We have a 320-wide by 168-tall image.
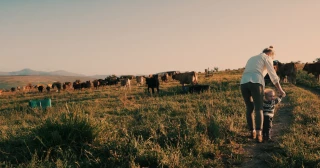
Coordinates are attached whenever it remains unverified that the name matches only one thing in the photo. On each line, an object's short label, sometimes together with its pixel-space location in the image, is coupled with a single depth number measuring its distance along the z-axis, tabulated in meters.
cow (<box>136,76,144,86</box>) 36.53
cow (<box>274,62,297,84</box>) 22.77
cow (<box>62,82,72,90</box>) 36.44
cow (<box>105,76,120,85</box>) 37.31
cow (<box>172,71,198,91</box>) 22.81
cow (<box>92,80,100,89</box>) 34.50
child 6.47
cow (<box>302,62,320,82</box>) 23.42
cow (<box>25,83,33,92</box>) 42.67
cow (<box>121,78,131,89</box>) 29.81
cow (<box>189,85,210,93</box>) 18.25
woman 6.38
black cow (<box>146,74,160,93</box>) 21.67
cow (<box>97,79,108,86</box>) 36.78
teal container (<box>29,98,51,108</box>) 16.12
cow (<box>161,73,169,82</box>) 35.59
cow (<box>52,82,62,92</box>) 35.56
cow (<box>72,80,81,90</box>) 34.34
